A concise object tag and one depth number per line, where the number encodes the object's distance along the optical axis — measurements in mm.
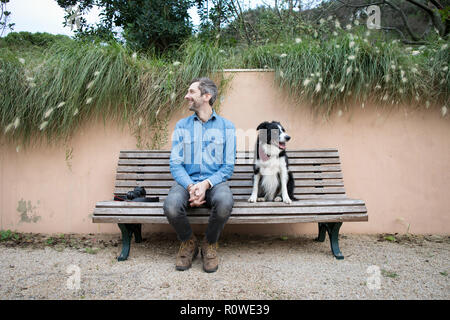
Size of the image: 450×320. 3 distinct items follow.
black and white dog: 2695
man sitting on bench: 2400
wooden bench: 2531
